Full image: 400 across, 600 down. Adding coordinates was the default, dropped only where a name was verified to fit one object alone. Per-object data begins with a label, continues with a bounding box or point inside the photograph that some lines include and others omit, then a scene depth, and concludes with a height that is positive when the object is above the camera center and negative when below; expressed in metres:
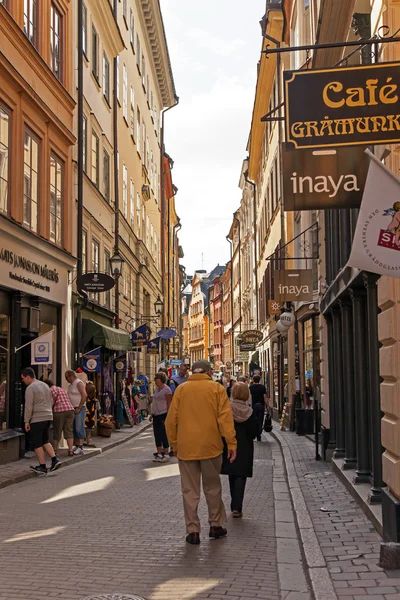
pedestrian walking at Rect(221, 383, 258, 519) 9.62 -0.75
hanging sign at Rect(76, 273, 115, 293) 20.22 +2.62
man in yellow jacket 8.16 -0.54
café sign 7.21 +2.56
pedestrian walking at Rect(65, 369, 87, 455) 16.86 -0.22
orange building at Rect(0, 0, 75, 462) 15.59 +4.35
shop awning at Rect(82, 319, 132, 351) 21.30 +1.41
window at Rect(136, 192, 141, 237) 36.37 +7.91
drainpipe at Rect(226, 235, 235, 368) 72.26 +4.55
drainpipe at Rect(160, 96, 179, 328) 49.62 +11.73
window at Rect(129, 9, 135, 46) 35.12 +15.83
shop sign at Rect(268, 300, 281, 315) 26.12 +2.50
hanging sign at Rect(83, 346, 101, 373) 20.56 +0.67
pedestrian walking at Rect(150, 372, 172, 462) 15.97 -0.60
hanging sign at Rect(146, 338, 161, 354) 32.28 +1.60
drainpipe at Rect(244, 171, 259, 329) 45.47 +9.21
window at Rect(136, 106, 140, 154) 36.69 +11.83
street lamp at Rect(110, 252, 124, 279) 23.81 +3.59
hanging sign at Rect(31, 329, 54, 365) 15.30 +0.68
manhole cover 5.94 -1.56
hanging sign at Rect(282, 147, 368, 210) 7.96 +2.07
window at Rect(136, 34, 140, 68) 37.87 +15.84
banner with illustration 5.66 +1.13
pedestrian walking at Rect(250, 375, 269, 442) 20.77 -0.40
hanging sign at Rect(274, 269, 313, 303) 20.12 +2.47
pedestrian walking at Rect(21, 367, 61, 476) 13.45 -0.44
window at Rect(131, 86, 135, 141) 34.84 +11.86
